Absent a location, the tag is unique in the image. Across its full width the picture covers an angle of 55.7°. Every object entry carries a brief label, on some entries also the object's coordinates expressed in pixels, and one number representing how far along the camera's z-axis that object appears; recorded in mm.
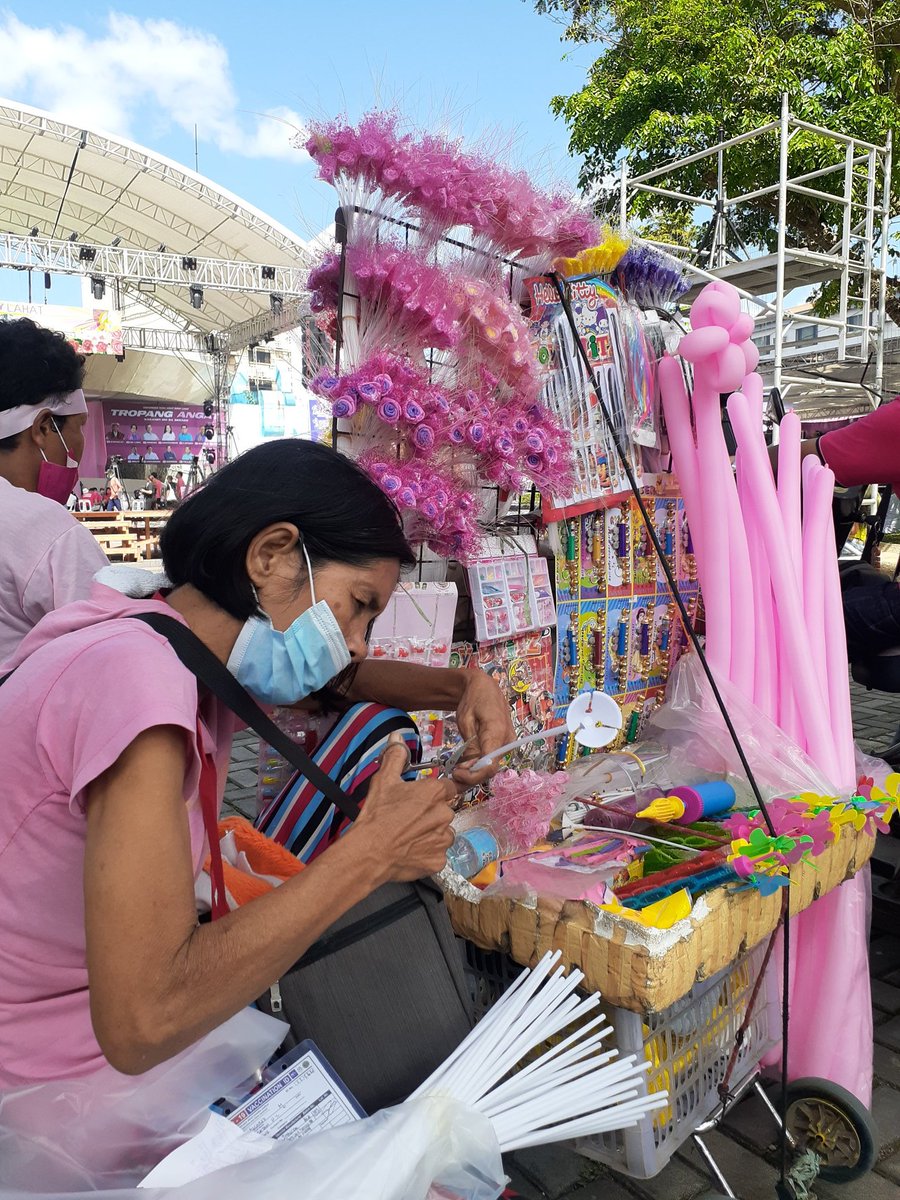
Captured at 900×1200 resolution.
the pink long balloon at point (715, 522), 1960
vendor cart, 1298
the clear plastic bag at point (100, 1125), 950
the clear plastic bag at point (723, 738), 1833
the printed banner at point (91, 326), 17688
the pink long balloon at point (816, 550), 1994
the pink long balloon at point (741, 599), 1964
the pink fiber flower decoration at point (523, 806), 1698
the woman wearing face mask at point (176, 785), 861
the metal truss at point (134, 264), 15445
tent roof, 17609
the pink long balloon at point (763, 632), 1968
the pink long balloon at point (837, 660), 1950
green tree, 9430
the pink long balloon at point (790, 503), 1953
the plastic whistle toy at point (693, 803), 1713
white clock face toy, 1541
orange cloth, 1342
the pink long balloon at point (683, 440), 2037
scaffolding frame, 5160
